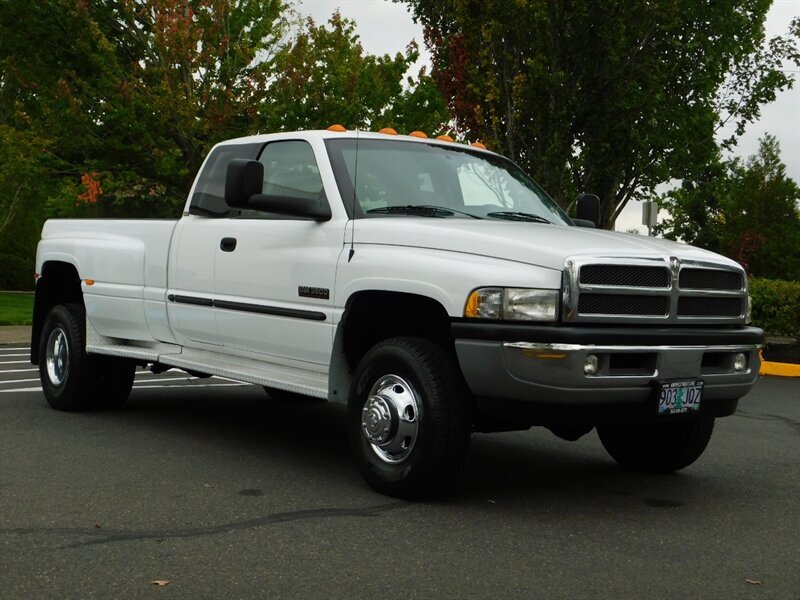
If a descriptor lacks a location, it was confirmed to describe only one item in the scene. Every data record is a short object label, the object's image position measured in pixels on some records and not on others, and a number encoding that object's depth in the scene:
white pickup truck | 5.54
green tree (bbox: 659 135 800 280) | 44.94
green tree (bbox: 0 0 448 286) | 24.05
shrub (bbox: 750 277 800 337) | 16.06
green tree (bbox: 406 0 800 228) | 17.59
